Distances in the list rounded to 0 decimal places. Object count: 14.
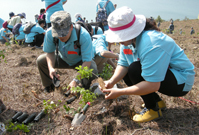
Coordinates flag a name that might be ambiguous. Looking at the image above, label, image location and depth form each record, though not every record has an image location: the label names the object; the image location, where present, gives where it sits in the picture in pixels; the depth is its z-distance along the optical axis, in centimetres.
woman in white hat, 144
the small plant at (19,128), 186
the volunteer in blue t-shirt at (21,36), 674
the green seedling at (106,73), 293
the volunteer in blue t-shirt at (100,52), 304
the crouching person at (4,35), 795
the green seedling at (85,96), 198
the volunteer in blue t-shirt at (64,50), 228
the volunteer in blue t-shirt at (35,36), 627
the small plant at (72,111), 211
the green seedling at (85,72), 199
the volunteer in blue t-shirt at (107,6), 505
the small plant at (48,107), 222
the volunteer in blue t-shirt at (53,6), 406
